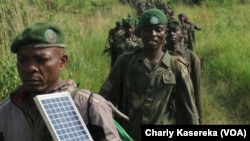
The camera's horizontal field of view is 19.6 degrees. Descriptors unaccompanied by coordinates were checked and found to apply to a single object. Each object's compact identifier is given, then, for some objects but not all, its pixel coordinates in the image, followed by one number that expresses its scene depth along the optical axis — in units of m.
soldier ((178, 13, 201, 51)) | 11.78
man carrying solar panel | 3.09
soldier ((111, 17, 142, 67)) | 9.84
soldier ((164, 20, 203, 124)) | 6.85
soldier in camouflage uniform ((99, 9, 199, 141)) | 5.54
